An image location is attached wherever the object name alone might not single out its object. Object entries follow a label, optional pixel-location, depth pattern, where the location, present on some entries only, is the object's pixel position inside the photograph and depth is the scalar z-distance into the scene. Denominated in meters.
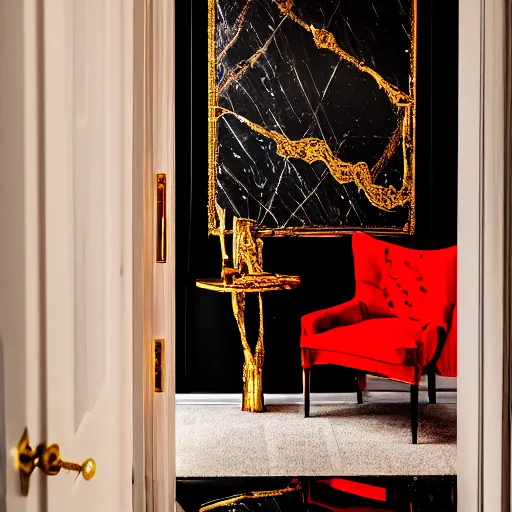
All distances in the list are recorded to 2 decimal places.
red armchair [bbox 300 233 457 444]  4.00
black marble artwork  4.82
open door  0.83
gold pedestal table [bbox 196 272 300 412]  4.50
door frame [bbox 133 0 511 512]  1.86
